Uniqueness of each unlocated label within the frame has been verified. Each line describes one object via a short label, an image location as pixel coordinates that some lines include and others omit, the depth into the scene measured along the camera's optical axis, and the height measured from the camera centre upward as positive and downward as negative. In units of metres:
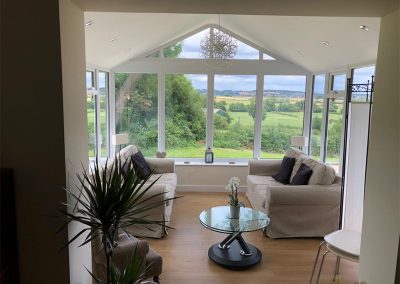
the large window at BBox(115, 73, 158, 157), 6.69 +0.17
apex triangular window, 6.54 +1.31
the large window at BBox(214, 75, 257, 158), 6.79 +0.04
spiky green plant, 1.88 -0.52
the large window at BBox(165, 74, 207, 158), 6.74 +0.04
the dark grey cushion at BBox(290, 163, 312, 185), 4.66 -0.87
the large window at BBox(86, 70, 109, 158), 5.55 +0.01
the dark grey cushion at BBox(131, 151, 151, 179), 5.37 -0.81
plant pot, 3.90 -1.15
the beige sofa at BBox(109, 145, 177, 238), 4.25 -1.10
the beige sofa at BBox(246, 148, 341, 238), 4.24 -1.19
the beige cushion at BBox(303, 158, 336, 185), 4.44 -0.80
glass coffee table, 3.59 -1.42
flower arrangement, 3.88 -0.88
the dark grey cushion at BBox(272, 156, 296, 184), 5.37 -0.91
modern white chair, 2.65 -1.07
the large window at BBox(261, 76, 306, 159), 6.79 +0.06
